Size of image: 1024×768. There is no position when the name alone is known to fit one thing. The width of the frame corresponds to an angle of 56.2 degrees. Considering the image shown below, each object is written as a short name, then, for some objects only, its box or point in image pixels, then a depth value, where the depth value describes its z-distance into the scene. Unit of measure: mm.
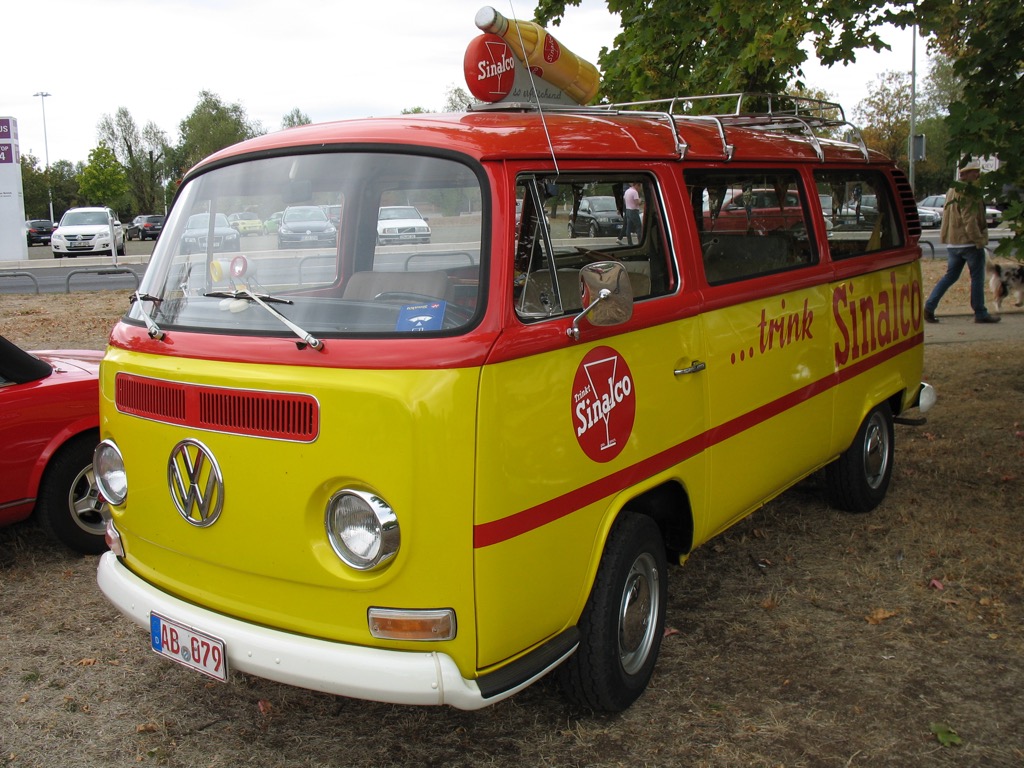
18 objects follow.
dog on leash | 13008
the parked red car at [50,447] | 4934
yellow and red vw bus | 2859
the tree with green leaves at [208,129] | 68062
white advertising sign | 28281
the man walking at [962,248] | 11195
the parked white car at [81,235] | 31453
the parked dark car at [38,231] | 47125
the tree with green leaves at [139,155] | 70125
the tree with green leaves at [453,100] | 47353
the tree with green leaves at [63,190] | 73375
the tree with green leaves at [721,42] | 7285
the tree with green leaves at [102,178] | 54938
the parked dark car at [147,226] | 45219
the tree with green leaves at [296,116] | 52656
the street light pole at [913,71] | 38644
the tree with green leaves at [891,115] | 51531
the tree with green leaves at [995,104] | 6285
